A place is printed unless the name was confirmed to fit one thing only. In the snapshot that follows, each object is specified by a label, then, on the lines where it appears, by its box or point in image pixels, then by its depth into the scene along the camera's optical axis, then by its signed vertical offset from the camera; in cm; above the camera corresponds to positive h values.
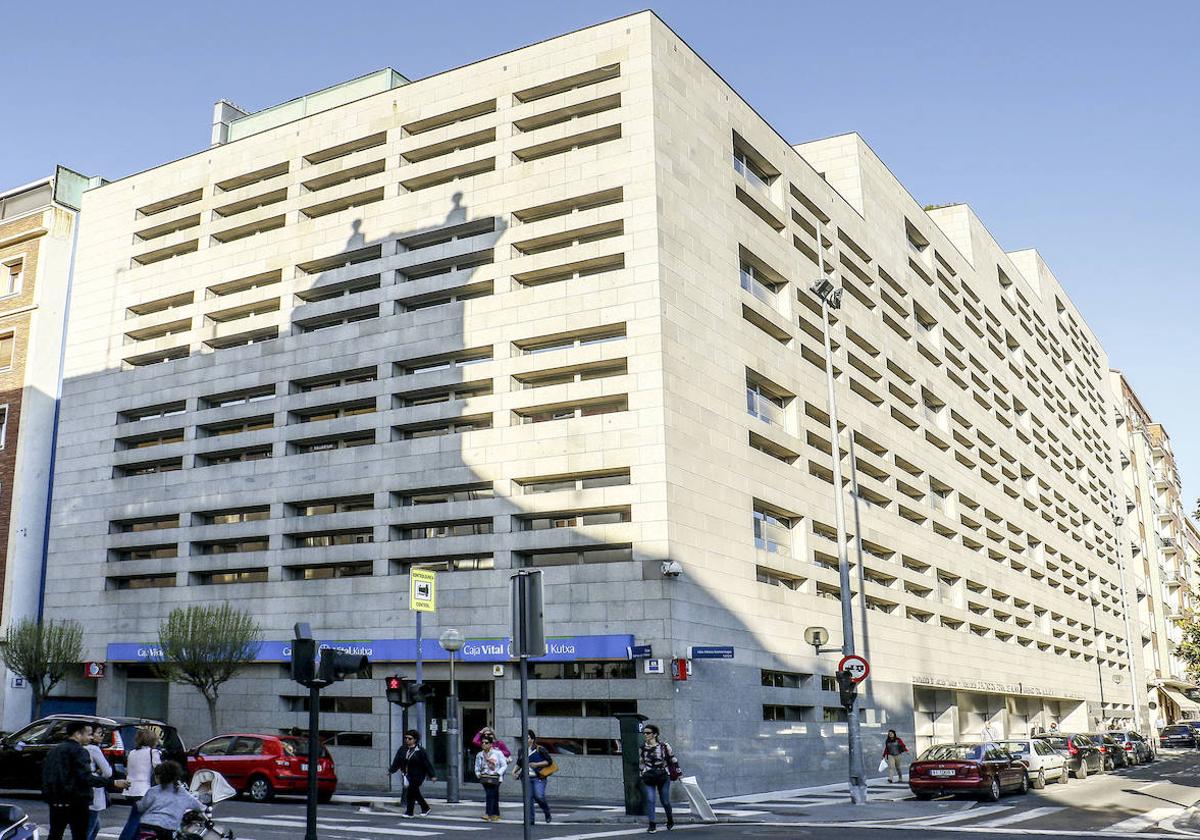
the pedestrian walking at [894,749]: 3303 -176
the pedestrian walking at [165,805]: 1199 -112
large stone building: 3038 +917
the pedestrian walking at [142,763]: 1509 -85
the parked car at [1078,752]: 3556 -216
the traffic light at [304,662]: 1244 +41
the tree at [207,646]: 3306 +160
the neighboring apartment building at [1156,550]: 9738 +1278
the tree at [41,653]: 3647 +164
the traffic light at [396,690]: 2553 +16
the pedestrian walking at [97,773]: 1358 -88
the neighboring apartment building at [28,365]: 4056 +1289
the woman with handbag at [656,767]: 1972 -131
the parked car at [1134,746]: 4556 -252
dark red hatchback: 2638 -199
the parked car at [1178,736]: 6831 -320
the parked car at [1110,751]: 4125 -248
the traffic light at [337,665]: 1242 +36
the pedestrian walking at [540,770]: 2118 -142
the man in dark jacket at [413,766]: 2278 -142
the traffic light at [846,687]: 2466 +6
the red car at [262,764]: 2498 -144
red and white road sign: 2469 +47
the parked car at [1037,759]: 3025 -198
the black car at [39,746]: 2212 -86
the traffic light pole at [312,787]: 1198 -95
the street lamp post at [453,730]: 2564 -78
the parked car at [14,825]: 1145 -125
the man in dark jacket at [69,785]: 1314 -96
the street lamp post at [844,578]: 2552 +270
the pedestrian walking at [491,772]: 2175 -149
